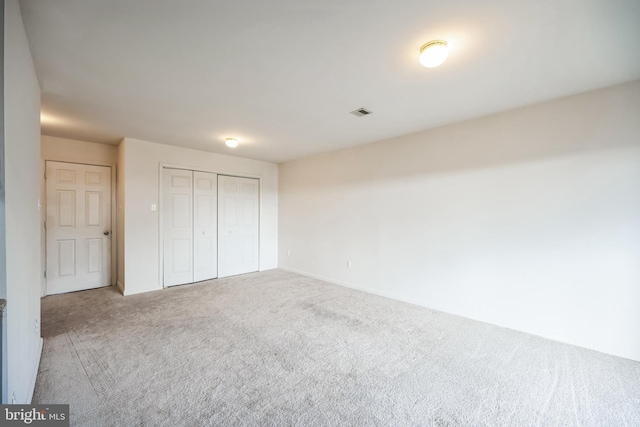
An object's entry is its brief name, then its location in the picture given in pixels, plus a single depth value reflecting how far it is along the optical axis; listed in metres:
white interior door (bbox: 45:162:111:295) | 4.10
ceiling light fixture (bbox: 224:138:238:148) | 4.11
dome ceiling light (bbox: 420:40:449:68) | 1.81
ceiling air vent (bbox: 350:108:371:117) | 3.05
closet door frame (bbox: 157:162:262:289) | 4.45
